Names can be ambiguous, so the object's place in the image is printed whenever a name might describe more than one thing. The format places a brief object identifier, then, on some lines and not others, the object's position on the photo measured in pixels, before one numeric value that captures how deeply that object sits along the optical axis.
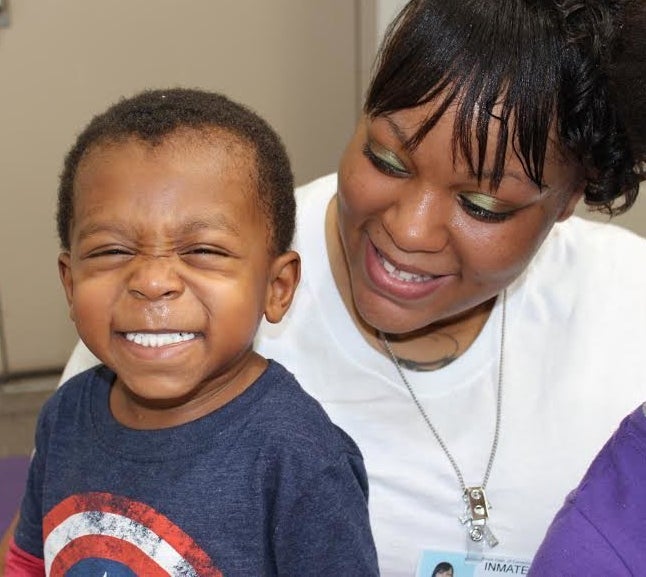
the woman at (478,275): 1.17
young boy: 1.05
